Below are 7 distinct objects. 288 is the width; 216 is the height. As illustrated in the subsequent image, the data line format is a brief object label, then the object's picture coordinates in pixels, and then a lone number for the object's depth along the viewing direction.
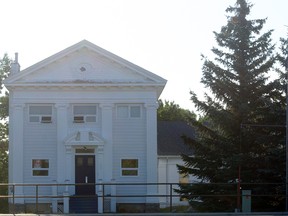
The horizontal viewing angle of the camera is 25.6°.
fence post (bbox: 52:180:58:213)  32.56
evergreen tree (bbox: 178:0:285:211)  29.80
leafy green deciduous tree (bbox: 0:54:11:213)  54.52
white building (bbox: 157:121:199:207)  42.81
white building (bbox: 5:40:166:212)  33.28
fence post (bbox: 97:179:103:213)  31.63
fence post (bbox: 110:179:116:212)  32.69
